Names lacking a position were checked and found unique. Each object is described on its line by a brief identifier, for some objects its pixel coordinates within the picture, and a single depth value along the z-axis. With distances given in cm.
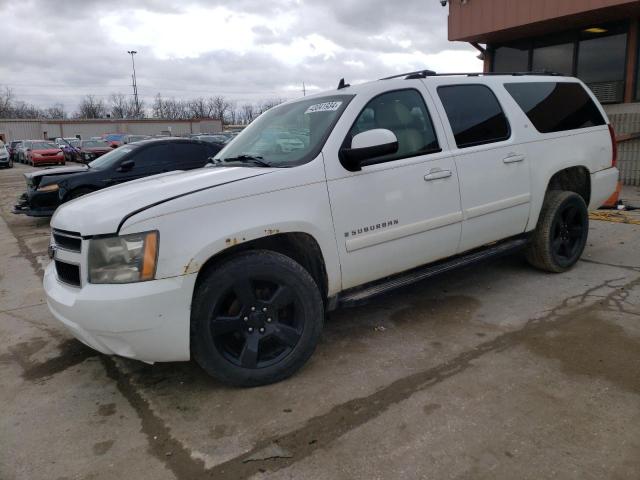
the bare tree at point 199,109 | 10169
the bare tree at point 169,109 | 10169
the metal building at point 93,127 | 5722
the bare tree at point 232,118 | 10538
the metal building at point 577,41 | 1076
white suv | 274
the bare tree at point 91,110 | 10088
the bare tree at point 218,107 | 10421
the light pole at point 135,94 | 8041
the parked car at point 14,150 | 3756
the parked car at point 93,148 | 2280
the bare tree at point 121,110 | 9968
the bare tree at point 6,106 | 9030
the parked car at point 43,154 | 2903
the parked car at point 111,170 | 899
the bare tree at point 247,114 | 10700
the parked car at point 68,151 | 3092
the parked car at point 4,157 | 2912
